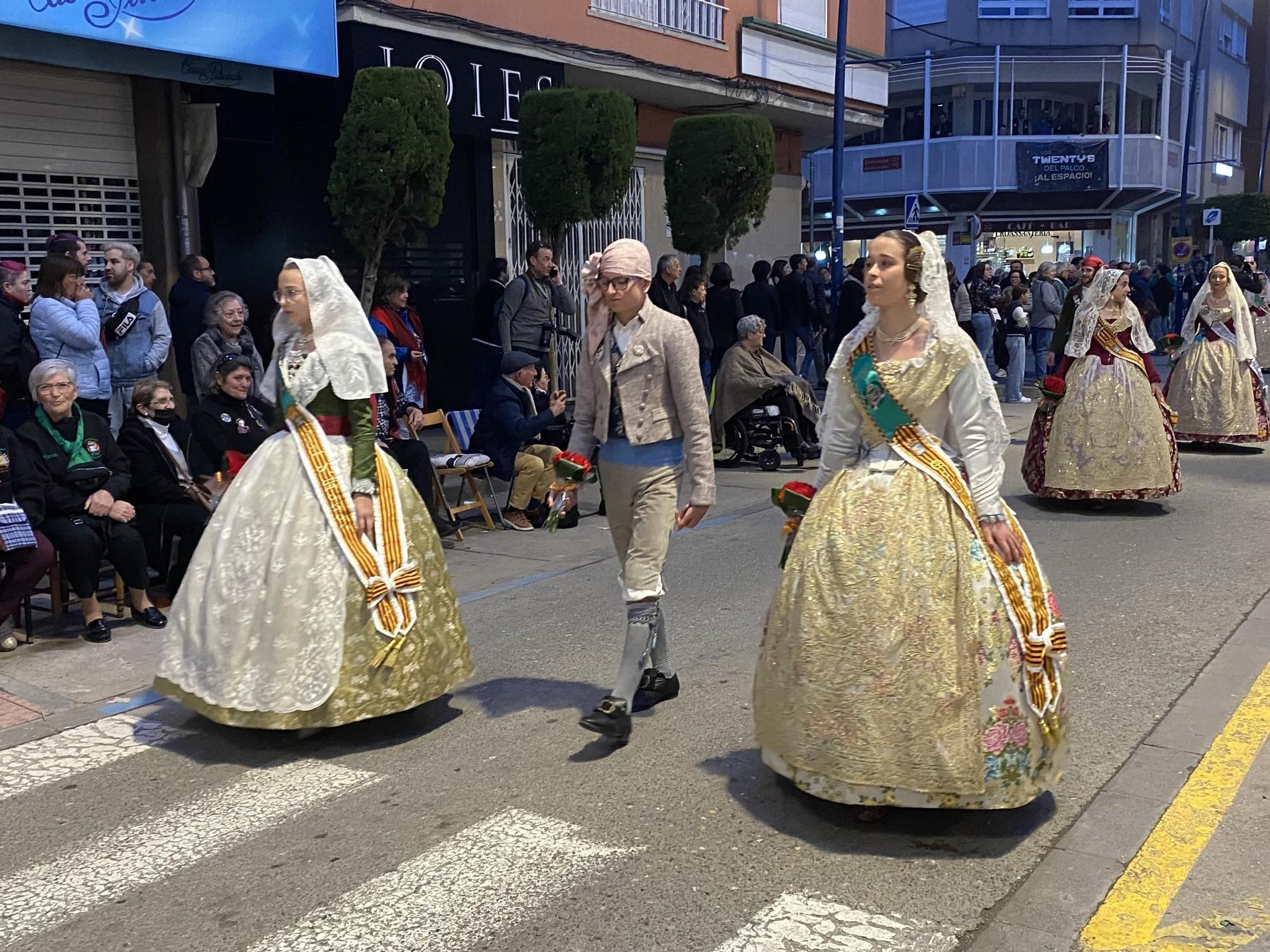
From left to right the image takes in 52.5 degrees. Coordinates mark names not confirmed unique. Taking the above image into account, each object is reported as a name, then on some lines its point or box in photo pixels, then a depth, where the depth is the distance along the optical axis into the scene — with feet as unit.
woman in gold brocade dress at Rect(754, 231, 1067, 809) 12.47
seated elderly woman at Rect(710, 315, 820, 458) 38.81
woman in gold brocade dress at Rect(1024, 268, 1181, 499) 30.04
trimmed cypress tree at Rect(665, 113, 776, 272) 45.83
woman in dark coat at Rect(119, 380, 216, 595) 23.03
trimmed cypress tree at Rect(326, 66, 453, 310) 30.81
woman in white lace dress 15.67
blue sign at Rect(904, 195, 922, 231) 72.33
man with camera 35.45
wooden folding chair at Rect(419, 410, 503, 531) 30.19
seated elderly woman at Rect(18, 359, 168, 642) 21.35
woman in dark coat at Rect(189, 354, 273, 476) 22.56
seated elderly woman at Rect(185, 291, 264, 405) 26.30
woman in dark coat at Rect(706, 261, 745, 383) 45.88
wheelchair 38.93
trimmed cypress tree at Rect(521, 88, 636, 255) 36.65
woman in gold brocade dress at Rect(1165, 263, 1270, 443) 40.50
